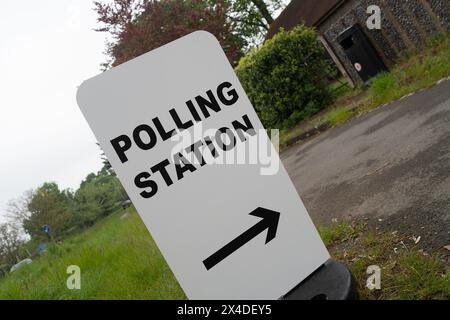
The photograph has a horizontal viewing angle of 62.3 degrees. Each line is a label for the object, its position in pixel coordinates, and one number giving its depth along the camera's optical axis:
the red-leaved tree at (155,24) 12.27
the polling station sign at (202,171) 1.54
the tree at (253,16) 28.23
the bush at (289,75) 10.01
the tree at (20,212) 31.41
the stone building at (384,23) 8.95
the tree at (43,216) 32.09
